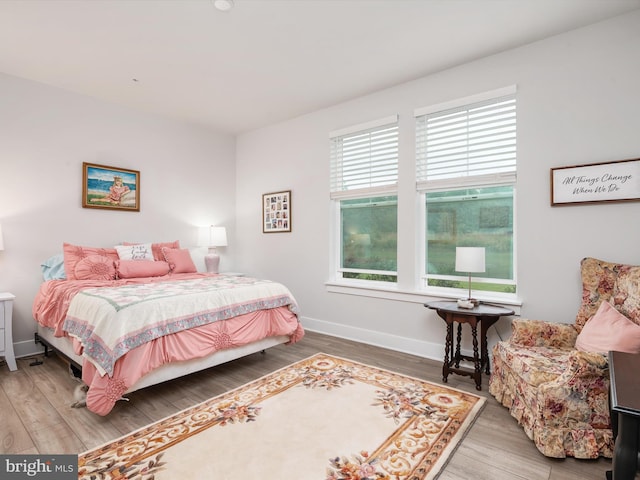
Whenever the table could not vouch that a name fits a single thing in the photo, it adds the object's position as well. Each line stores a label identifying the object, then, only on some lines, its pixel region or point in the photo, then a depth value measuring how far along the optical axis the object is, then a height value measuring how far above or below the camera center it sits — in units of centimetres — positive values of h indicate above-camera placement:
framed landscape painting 402 +62
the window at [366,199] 384 +49
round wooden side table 267 -68
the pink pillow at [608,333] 190 -54
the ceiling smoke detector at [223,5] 239 +165
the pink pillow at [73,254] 346 -17
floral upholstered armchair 182 -74
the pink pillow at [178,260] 416 -26
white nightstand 305 -82
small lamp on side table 279 -16
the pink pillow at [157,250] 420 -14
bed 227 -63
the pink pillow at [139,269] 369 -33
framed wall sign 246 +44
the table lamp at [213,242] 484 -4
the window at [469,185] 308 +52
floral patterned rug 176 -117
